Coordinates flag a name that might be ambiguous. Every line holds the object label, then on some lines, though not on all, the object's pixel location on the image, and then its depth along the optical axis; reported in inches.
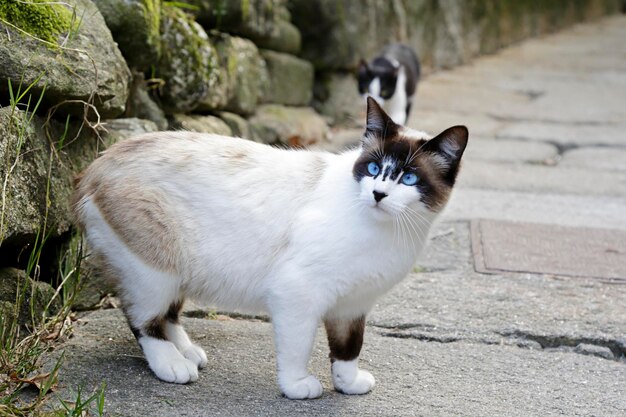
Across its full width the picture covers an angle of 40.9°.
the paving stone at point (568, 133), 265.7
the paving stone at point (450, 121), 273.3
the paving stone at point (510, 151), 243.6
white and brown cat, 100.6
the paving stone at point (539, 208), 188.1
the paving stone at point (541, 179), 216.4
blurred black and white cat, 261.4
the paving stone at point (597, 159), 240.4
